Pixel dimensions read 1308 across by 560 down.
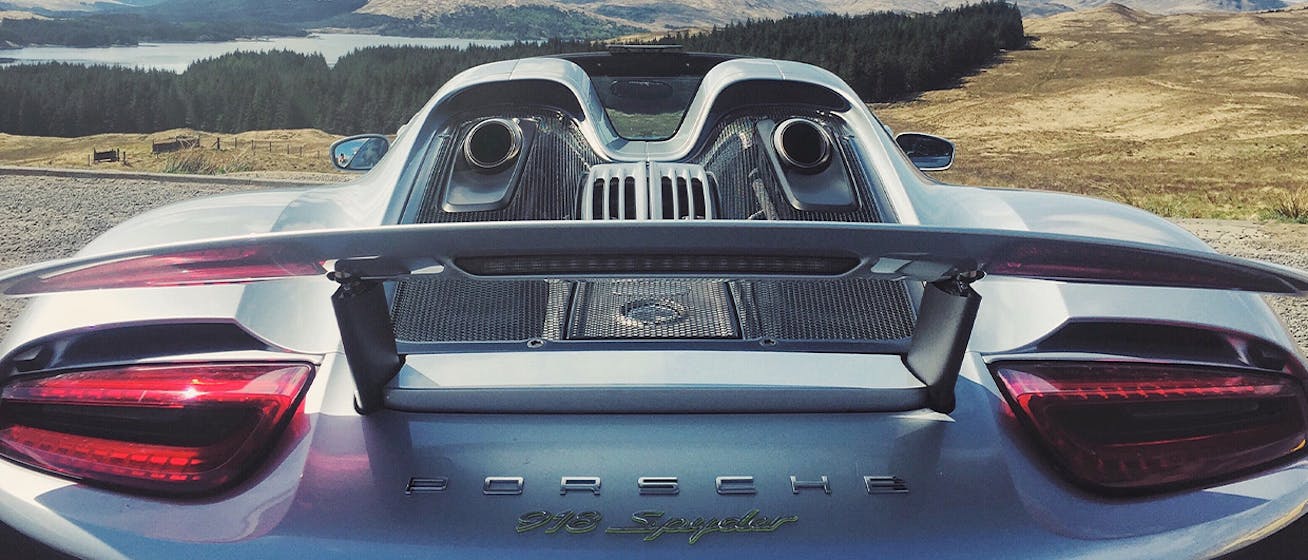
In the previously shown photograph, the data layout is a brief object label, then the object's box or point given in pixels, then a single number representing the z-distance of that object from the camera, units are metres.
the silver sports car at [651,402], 0.82
